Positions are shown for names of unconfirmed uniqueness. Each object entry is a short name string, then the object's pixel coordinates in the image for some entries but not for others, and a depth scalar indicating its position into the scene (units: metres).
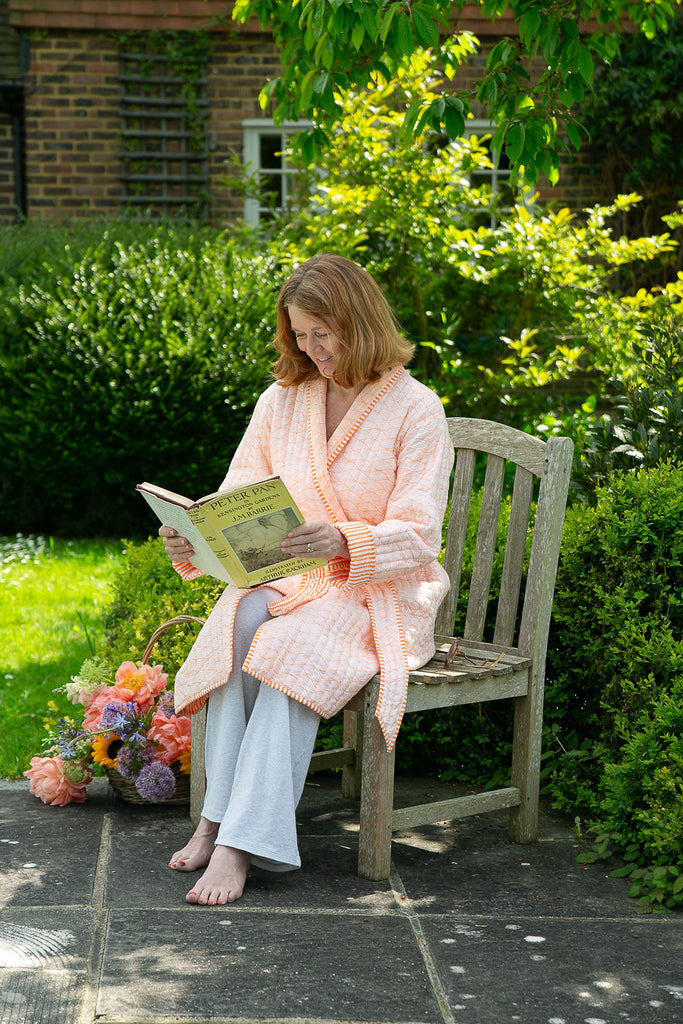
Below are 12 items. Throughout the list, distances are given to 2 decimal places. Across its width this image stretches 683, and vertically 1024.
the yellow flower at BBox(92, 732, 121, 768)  3.38
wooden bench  2.91
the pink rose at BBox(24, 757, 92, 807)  3.45
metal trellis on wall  9.57
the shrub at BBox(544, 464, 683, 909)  2.95
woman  2.83
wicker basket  3.39
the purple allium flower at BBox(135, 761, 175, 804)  3.33
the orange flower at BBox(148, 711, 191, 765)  3.40
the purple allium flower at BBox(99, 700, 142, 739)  3.36
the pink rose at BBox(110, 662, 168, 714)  3.48
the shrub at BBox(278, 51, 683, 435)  6.35
